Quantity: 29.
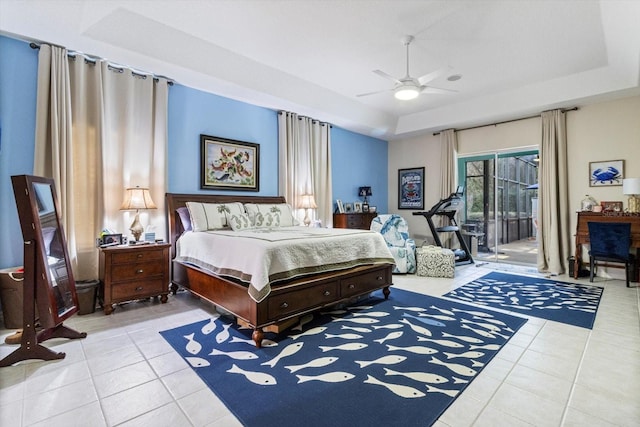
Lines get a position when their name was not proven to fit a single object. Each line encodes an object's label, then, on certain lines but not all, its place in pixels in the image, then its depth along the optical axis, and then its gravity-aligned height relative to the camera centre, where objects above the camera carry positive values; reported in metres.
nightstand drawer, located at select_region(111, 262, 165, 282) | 3.32 -0.62
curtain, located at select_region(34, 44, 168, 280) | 3.29 +0.90
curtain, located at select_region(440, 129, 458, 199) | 6.73 +1.18
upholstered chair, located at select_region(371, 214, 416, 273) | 5.20 -0.46
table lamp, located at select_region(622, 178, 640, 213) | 4.43 +0.31
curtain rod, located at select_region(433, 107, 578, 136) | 5.28 +1.85
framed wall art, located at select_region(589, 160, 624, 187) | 4.89 +0.66
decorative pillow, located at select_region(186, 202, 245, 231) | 3.97 +0.01
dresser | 6.35 -0.11
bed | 2.61 -0.67
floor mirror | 2.31 -0.48
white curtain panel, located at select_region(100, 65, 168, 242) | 3.72 +0.96
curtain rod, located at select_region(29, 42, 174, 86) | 3.26 +1.86
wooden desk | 4.43 -0.23
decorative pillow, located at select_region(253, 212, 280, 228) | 4.45 -0.07
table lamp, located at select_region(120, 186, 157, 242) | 3.59 +0.16
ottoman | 4.95 -0.81
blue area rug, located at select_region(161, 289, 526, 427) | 1.75 -1.11
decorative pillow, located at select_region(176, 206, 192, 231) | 4.07 -0.03
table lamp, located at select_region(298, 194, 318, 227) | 5.64 +0.23
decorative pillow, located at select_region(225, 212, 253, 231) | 4.12 -0.08
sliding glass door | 6.55 +0.25
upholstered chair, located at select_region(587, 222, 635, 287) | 4.28 -0.44
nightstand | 3.28 -0.64
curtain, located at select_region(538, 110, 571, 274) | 5.28 +0.30
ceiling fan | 3.54 +1.58
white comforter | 2.65 -0.38
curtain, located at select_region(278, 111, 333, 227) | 5.54 +1.04
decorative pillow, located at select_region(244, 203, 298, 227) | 4.54 +0.07
